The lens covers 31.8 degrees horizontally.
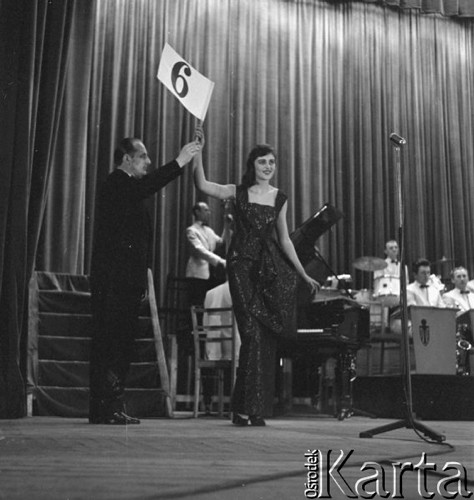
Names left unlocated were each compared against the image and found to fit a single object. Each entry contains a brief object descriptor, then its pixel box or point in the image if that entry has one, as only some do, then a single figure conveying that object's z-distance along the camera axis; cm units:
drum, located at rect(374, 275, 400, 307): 820
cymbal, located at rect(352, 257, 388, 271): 851
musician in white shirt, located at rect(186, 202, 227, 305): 720
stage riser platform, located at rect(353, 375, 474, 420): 576
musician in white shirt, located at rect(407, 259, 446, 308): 855
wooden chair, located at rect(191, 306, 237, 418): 572
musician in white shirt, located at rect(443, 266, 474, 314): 882
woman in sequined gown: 411
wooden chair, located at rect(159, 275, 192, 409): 607
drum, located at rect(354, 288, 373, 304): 832
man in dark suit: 408
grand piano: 572
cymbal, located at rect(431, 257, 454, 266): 896
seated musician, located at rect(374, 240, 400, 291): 889
